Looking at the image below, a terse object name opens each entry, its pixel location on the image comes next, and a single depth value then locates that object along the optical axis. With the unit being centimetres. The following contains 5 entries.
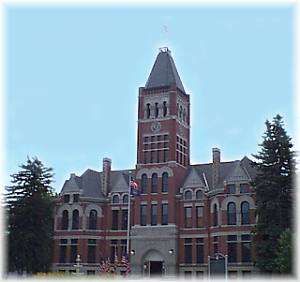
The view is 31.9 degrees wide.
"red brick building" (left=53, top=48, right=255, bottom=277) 4797
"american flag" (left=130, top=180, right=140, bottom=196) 4425
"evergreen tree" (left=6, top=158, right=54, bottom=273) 4291
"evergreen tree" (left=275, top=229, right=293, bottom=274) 2733
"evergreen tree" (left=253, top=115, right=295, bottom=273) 3778
